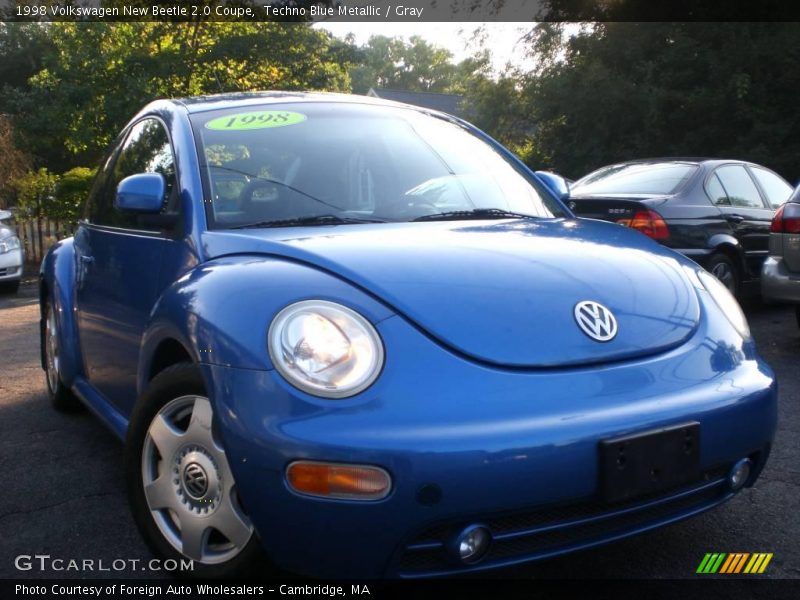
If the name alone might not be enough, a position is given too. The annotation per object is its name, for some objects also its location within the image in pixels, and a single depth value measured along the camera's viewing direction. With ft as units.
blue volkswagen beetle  6.53
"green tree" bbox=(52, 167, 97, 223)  50.16
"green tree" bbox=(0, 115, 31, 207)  53.83
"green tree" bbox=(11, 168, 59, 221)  50.16
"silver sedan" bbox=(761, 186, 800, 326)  19.62
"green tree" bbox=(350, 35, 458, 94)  287.48
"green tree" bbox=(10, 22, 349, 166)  52.42
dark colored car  22.38
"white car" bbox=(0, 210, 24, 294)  36.70
